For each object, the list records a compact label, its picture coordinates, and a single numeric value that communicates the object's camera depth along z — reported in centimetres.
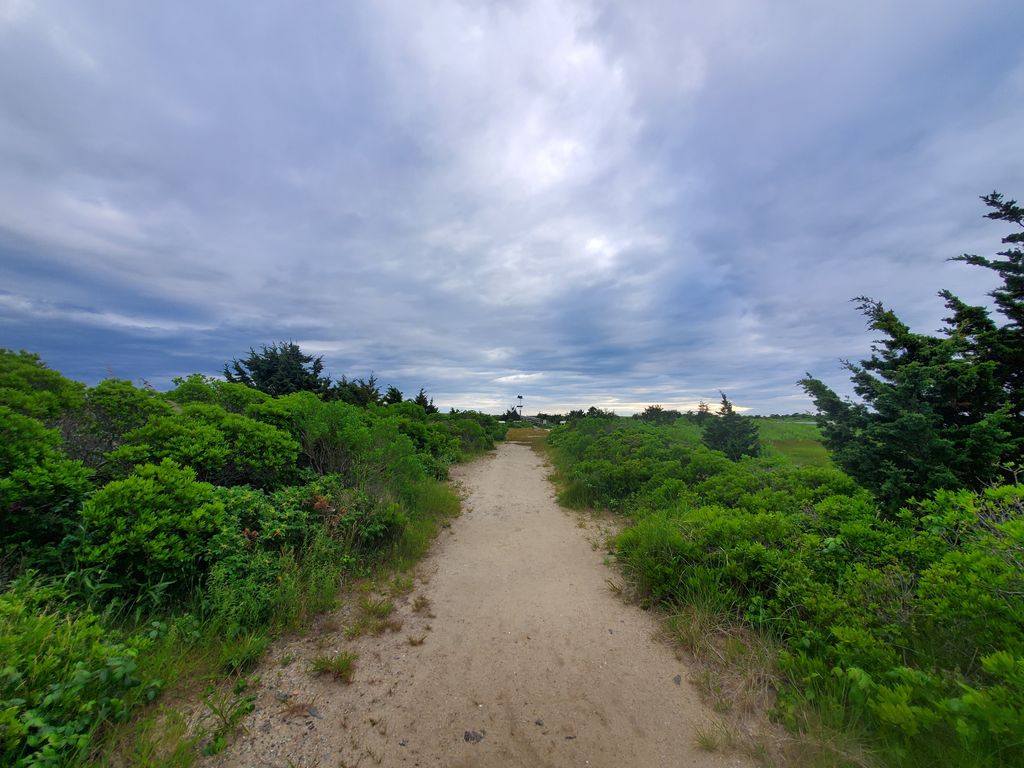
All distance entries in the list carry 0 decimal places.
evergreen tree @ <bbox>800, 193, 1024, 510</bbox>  420
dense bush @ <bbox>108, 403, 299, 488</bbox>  424
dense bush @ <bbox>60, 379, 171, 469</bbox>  417
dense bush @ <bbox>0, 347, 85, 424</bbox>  366
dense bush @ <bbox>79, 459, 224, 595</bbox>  295
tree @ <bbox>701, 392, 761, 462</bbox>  1058
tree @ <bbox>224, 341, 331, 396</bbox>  1515
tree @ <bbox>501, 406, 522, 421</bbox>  4200
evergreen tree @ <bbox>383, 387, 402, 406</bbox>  2083
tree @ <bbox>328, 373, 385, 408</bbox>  1717
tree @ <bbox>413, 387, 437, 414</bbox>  2346
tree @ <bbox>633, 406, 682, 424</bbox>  2378
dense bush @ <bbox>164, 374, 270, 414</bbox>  627
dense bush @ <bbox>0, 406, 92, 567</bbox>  293
